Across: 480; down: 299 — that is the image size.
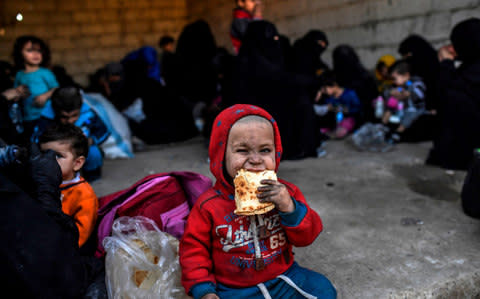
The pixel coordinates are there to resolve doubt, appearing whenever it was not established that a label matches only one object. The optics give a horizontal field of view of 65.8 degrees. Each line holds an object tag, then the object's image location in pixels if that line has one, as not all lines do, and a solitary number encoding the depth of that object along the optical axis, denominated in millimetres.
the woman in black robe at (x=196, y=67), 7008
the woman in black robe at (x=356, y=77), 5473
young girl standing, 3598
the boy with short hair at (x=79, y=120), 3182
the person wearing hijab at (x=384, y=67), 5471
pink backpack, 2012
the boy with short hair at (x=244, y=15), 4383
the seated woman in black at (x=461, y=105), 3633
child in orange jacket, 1932
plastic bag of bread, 1580
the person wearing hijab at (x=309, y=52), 4984
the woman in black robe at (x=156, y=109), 5277
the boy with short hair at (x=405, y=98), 4730
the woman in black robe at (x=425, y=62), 4742
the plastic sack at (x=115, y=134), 4422
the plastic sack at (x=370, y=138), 4591
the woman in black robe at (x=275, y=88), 4145
